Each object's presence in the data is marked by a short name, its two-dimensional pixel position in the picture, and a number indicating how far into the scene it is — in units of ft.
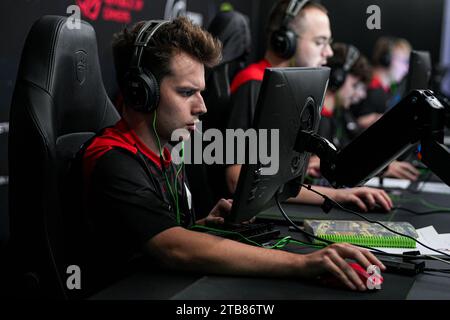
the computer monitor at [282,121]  3.73
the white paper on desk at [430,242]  4.42
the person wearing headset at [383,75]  15.78
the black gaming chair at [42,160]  4.09
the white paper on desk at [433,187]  7.11
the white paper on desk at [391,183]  7.34
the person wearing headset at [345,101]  7.99
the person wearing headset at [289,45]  6.64
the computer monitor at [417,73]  7.01
